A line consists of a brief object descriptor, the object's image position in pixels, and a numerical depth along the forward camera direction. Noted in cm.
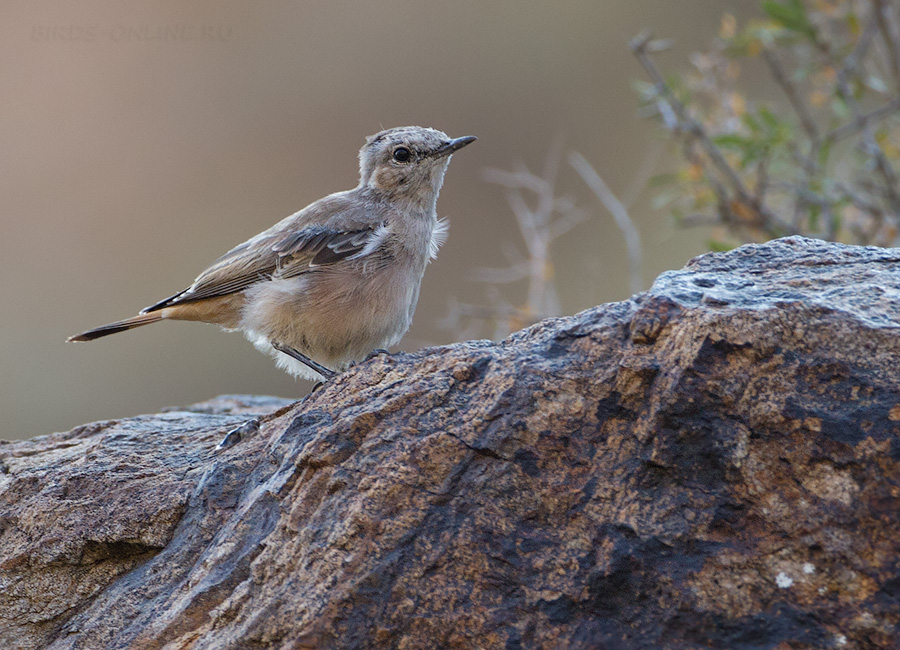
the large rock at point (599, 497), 509
